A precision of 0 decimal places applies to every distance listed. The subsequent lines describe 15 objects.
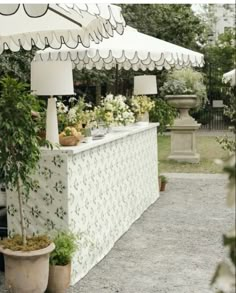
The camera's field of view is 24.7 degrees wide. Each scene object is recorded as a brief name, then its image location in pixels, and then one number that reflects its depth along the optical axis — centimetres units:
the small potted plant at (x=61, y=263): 444
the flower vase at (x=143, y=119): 795
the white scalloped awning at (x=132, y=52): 676
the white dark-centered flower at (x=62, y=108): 541
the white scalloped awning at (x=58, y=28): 463
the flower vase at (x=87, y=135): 525
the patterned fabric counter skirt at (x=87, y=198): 464
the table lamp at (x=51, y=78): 445
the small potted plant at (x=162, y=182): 931
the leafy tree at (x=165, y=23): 2002
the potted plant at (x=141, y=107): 791
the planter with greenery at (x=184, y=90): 1274
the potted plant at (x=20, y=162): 398
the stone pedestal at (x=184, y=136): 1261
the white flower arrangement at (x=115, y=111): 614
